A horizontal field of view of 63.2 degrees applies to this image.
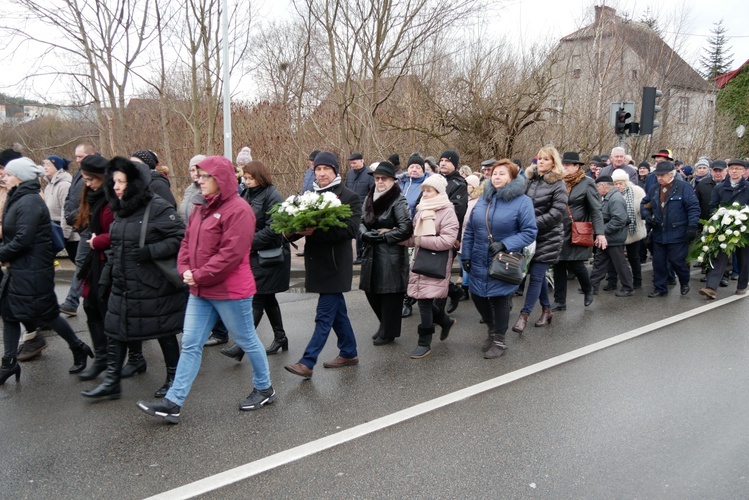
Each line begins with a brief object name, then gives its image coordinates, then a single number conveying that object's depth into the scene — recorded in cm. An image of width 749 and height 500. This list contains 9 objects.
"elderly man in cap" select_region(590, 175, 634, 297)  930
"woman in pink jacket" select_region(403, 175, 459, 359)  604
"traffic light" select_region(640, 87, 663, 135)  1381
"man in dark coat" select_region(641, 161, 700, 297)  929
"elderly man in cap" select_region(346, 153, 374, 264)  1150
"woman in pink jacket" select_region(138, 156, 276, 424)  442
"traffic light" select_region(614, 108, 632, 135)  1405
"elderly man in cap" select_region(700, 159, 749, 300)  911
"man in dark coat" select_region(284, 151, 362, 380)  544
